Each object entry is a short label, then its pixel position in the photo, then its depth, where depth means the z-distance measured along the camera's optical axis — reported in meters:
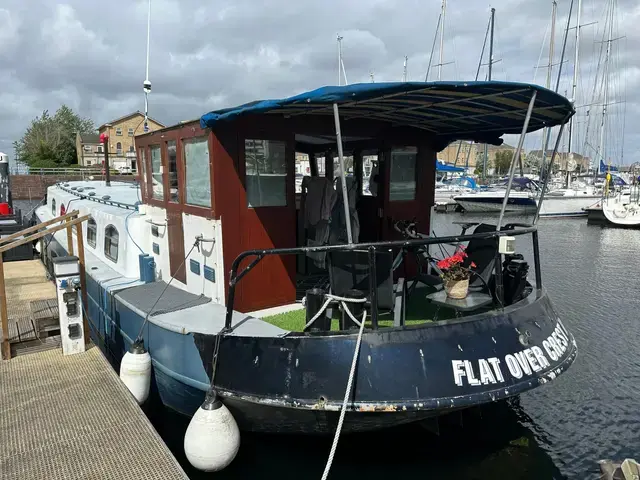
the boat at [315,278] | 3.94
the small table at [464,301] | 4.55
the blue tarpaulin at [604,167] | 45.00
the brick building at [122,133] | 61.39
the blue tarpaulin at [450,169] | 16.11
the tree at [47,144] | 57.78
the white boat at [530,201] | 33.12
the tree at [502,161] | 83.15
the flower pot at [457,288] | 4.65
